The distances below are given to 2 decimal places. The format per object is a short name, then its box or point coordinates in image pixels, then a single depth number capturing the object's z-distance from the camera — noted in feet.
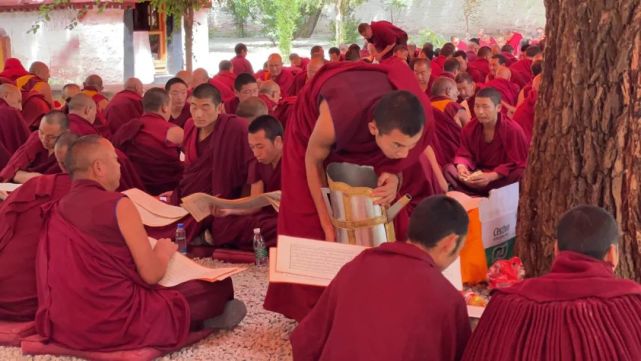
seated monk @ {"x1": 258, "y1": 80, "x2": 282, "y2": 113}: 24.56
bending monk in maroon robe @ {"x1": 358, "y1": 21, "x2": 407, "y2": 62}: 31.73
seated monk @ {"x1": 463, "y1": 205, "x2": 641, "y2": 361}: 7.32
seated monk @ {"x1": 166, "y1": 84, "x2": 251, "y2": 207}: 17.52
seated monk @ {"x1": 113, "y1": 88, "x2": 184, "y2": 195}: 20.22
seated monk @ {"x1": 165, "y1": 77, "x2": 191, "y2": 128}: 23.21
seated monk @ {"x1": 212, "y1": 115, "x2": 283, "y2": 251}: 16.87
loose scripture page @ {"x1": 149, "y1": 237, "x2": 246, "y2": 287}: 12.26
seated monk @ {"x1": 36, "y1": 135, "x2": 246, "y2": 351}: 11.51
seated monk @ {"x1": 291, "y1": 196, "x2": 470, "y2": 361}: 8.13
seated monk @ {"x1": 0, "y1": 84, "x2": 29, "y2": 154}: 21.93
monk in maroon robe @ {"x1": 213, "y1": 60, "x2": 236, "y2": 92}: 29.99
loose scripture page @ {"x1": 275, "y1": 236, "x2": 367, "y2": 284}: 10.65
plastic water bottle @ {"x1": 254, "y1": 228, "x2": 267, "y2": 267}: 16.44
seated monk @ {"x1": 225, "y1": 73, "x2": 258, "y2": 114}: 23.53
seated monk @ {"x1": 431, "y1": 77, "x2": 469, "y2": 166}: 19.98
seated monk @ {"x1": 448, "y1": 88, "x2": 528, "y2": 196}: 18.04
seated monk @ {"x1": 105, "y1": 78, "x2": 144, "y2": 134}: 23.09
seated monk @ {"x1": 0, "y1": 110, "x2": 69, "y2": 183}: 18.58
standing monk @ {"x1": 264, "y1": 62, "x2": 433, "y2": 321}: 11.05
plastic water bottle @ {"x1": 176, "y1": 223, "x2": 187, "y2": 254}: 16.97
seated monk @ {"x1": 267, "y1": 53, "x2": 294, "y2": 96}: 32.78
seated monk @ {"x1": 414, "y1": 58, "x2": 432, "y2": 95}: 25.66
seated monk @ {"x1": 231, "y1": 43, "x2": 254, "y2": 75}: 37.76
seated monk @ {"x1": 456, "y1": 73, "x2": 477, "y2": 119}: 26.20
